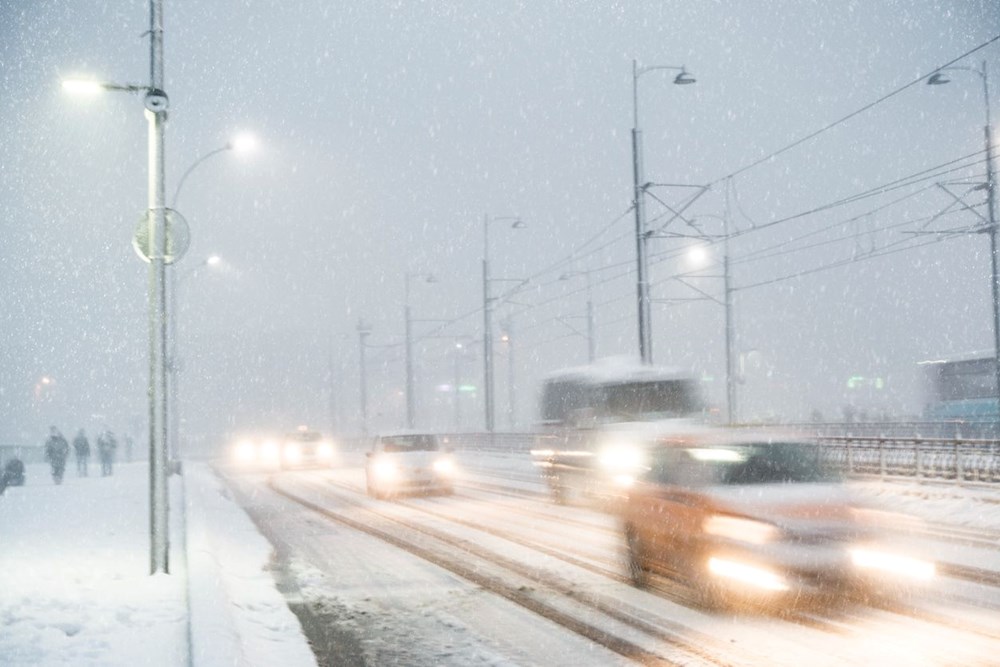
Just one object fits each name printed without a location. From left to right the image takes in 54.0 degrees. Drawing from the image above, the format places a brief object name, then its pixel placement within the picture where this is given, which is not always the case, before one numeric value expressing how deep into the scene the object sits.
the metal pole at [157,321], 10.02
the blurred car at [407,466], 21.95
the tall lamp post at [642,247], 26.00
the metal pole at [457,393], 70.94
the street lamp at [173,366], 31.69
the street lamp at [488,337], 43.38
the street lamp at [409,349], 51.59
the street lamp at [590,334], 46.12
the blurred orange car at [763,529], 7.90
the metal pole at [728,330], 35.84
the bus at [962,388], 46.72
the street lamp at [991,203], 25.17
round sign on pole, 10.41
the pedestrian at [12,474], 27.58
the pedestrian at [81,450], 33.41
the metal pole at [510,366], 59.28
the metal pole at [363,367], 65.19
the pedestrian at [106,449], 32.72
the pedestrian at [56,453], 28.38
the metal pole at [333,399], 76.44
